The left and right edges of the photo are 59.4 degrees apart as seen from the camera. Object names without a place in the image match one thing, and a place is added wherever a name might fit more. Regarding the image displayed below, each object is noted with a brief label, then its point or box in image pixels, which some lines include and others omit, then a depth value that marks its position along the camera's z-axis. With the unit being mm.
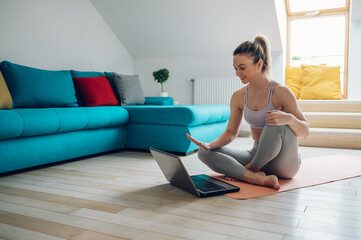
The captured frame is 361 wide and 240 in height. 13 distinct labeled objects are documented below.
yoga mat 1818
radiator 5082
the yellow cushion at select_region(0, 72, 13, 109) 2457
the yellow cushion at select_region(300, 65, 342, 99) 4812
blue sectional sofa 2246
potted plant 5262
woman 1827
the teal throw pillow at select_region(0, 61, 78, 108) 2906
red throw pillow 3641
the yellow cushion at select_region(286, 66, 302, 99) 5086
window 5051
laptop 1720
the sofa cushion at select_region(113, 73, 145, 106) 4023
